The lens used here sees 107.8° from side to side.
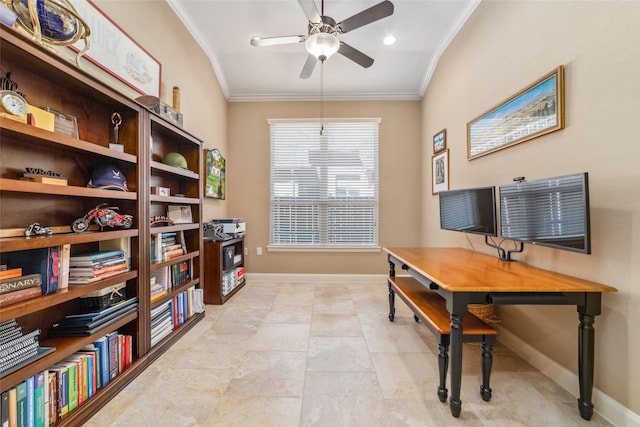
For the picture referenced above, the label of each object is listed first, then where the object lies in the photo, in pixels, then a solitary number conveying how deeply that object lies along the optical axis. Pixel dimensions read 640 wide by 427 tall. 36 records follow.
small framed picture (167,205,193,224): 2.16
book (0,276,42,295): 0.97
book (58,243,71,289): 1.20
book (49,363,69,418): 1.14
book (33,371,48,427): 1.03
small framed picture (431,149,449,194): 2.87
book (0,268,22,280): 0.99
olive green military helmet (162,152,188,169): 2.10
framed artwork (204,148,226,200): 3.00
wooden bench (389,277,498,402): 1.28
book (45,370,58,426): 1.09
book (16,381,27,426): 0.98
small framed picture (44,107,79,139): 1.24
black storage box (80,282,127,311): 1.42
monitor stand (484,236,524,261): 1.75
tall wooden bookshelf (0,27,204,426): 1.05
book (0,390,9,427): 0.92
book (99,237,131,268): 1.56
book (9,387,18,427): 0.96
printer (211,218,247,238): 3.10
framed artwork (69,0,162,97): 1.56
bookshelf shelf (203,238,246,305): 2.75
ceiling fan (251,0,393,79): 1.80
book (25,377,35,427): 1.01
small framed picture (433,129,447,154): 2.92
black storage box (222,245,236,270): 2.91
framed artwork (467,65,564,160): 1.51
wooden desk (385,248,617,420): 1.17
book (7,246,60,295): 1.13
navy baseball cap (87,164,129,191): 1.44
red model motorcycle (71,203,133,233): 1.30
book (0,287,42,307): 0.97
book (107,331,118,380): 1.42
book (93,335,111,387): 1.36
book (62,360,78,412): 1.18
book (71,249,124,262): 1.32
